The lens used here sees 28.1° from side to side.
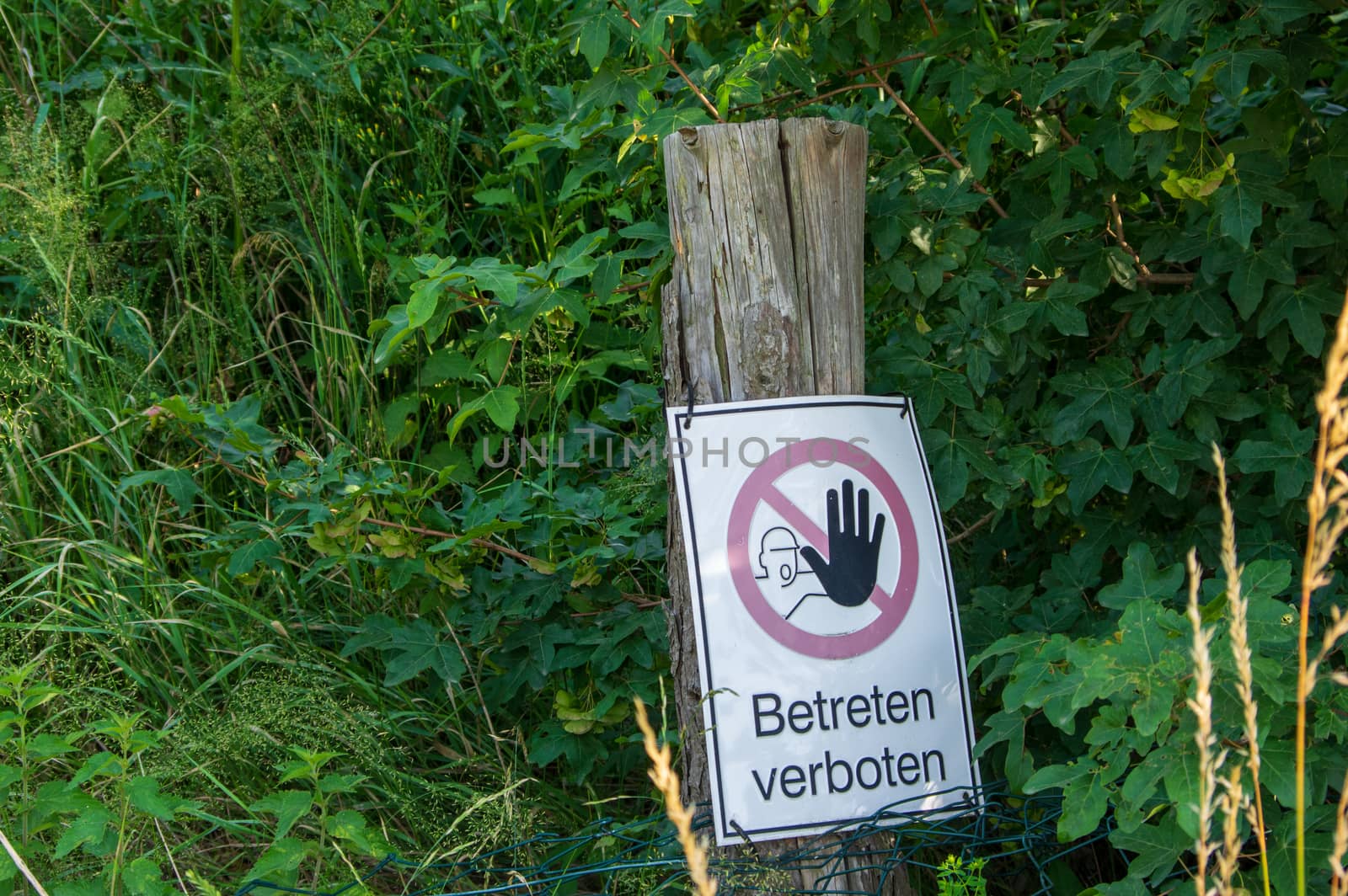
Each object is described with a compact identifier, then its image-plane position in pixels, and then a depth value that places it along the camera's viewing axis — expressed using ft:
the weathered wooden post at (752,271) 5.87
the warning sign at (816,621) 5.71
